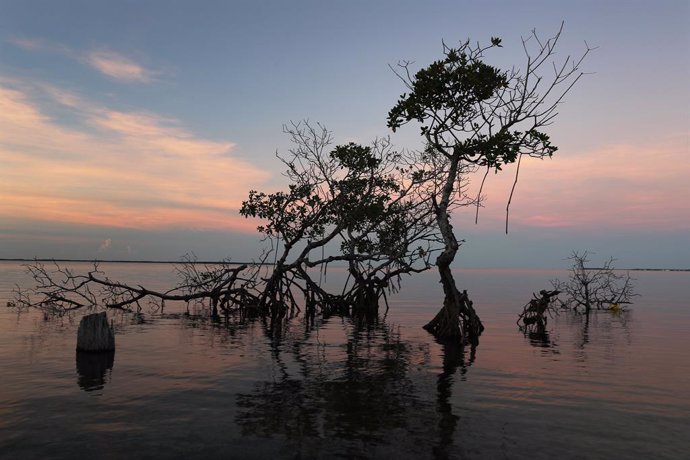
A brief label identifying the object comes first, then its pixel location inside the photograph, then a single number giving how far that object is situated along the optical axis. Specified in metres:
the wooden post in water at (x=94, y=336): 15.73
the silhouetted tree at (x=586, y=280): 37.78
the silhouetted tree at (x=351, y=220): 30.72
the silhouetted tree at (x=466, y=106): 17.72
